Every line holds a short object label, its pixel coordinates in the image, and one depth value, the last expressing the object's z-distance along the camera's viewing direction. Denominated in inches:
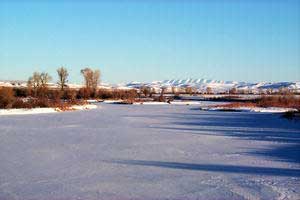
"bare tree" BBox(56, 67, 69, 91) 2441.9
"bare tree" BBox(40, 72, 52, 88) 2461.5
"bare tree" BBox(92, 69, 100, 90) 2771.2
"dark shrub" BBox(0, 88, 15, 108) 1086.7
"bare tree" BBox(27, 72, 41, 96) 2465.6
